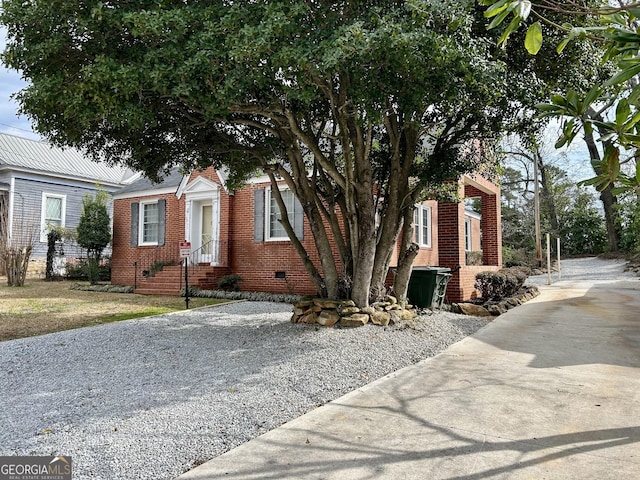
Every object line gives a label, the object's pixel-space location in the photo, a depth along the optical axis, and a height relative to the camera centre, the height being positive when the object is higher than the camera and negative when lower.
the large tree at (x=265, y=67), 4.63 +2.18
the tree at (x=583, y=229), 30.45 +2.52
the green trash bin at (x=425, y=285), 9.31 -0.41
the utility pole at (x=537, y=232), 23.12 +1.72
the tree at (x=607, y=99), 1.52 +0.65
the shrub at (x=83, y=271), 17.30 -0.24
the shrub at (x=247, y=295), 11.38 -0.80
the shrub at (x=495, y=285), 11.88 -0.51
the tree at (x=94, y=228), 16.36 +1.34
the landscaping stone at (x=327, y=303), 7.00 -0.59
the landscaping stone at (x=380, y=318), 6.97 -0.83
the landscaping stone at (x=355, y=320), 6.75 -0.83
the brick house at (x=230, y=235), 12.15 +0.93
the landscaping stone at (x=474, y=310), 9.44 -0.93
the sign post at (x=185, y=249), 9.79 +0.34
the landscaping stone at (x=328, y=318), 6.87 -0.80
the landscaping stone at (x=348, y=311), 6.88 -0.70
